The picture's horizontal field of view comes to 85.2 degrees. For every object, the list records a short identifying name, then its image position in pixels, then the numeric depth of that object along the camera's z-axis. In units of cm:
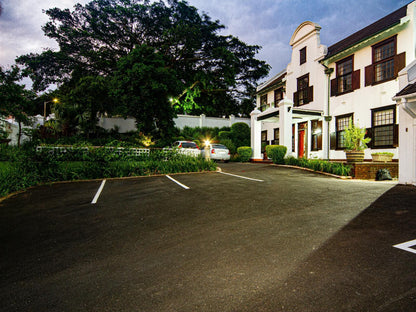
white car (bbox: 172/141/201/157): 1339
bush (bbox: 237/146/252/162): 1738
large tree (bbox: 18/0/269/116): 2247
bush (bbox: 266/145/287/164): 1371
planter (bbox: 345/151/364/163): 975
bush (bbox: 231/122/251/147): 2354
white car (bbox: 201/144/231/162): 1739
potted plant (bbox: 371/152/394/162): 1021
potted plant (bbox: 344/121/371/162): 977
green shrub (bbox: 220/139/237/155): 2062
